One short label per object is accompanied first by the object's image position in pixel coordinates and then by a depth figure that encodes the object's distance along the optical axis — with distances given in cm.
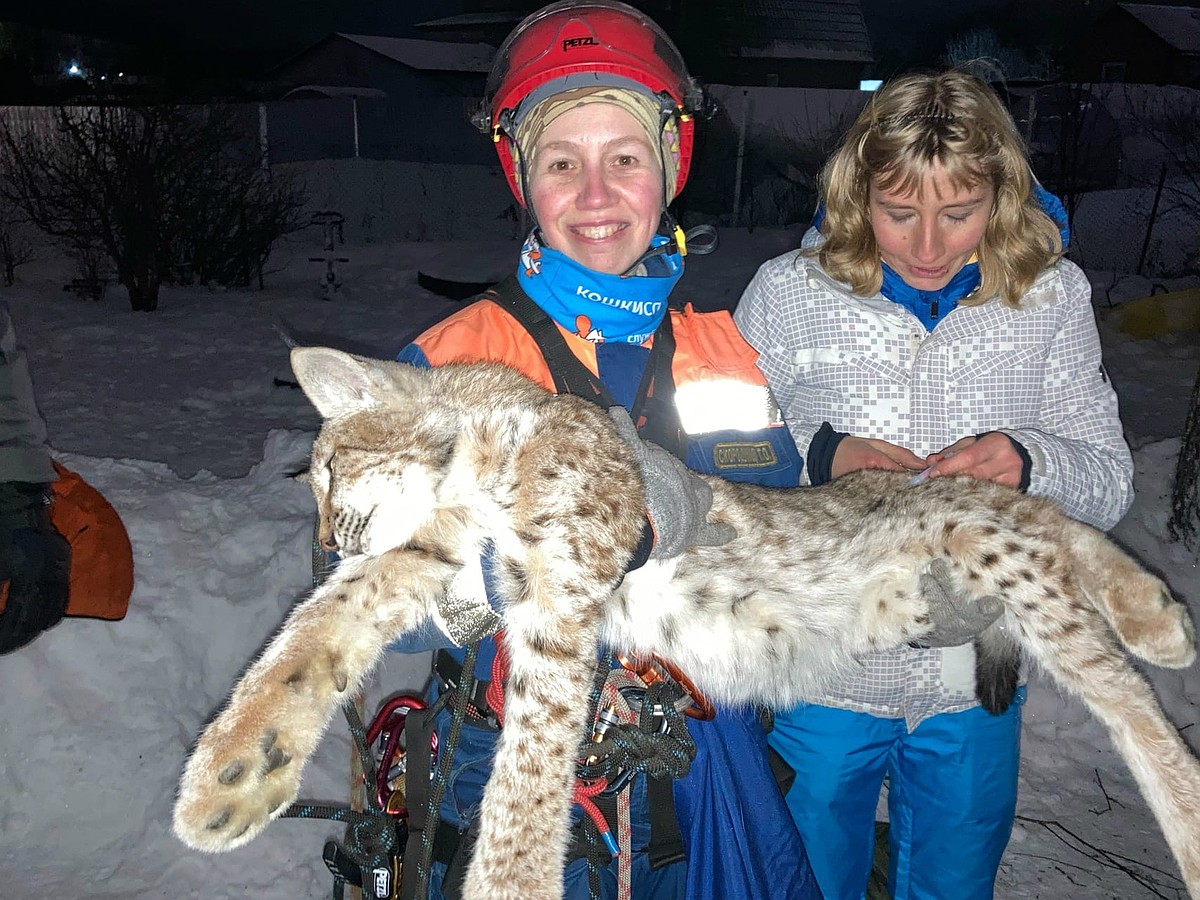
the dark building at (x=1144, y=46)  2305
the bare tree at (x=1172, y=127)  1446
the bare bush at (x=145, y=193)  1084
